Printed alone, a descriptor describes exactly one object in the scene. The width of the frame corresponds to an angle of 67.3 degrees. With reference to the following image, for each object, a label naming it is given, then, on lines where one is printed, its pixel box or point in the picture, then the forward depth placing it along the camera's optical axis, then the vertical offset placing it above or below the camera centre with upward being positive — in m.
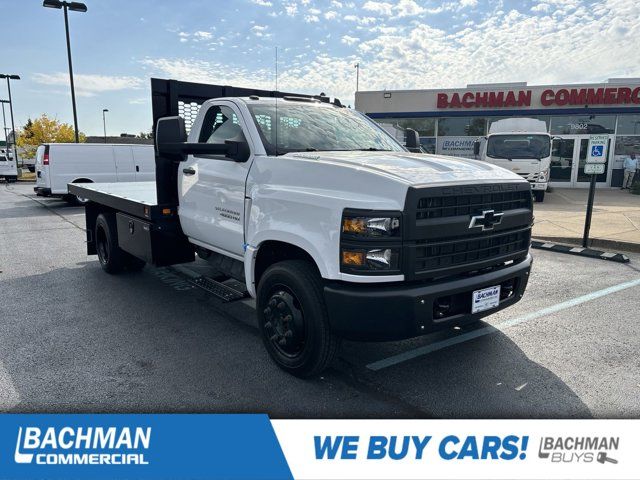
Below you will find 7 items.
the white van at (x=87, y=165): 14.50 -0.68
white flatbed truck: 3.04 -0.54
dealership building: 20.27 +1.60
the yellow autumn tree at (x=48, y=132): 55.22 +1.18
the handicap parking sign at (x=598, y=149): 7.78 +0.03
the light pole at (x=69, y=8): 18.56 +5.19
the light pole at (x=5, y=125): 37.51 +1.50
